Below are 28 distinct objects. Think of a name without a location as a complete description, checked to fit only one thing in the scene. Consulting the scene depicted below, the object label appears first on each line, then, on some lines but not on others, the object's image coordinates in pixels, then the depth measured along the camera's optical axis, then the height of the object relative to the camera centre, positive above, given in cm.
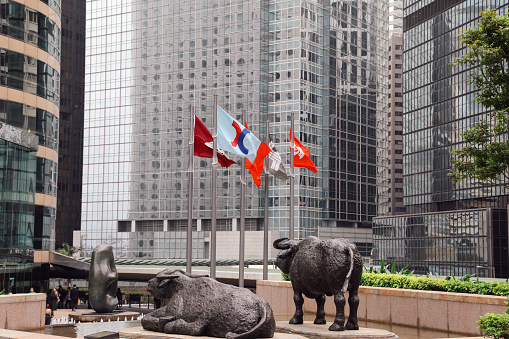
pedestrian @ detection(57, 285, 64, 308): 4456 -446
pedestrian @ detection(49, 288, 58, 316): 3312 -327
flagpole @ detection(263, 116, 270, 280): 2816 +0
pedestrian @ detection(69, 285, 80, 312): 3696 -356
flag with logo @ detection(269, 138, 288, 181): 2981 +305
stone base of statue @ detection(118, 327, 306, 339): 1303 -199
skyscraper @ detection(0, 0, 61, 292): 3028 +691
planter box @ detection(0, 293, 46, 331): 1822 -218
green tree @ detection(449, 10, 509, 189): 2020 +457
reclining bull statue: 1282 -153
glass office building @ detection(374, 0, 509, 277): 8962 +1078
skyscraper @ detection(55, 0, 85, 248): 15462 +2596
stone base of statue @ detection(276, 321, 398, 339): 1461 -218
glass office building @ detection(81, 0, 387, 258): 11144 +2234
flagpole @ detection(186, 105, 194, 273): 2320 +148
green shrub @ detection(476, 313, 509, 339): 1233 -165
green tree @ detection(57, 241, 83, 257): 12915 -336
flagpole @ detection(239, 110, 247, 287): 2636 +17
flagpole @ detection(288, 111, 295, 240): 2805 +230
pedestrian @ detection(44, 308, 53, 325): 2472 -317
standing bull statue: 1503 -86
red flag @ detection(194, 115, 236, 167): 2602 +358
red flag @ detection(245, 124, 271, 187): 2697 +307
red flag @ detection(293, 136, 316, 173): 3169 +358
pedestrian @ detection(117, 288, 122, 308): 4368 -408
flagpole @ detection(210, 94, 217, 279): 2417 +139
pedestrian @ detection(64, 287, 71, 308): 4344 -452
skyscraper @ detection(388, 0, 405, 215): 16425 +3156
